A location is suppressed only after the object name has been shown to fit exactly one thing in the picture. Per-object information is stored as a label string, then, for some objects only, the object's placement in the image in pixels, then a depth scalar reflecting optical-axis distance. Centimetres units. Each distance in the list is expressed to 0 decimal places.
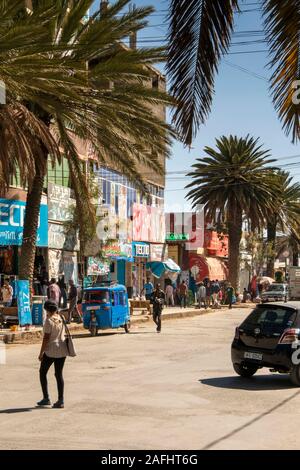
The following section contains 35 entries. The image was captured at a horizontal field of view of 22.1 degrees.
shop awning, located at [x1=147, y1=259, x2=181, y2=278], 5006
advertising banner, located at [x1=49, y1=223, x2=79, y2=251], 3519
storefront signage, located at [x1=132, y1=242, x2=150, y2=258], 4689
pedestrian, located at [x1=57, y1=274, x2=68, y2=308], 2894
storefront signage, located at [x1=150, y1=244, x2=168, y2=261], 5066
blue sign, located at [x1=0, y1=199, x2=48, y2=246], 3056
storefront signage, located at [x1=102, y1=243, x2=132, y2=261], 4147
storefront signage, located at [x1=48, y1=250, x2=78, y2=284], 3538
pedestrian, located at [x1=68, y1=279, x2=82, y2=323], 2942
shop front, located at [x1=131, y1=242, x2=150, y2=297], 4762
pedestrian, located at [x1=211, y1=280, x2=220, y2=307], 4831
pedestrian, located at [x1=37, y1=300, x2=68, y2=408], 1177
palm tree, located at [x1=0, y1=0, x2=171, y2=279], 1564
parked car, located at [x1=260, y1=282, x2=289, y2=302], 5503
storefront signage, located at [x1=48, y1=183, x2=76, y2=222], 3519
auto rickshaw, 2553
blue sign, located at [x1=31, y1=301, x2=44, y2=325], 2662
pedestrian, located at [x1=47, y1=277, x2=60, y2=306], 2645
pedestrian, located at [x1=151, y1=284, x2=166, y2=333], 2705
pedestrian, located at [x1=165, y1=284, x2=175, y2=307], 4723
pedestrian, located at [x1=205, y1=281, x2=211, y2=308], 4806
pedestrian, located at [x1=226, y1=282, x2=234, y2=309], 4931
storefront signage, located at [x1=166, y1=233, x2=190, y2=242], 5650
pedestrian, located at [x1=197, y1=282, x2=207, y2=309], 4600
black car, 1394
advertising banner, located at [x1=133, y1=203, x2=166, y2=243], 4762
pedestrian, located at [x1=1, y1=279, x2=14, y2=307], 2789
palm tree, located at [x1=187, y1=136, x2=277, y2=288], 5428
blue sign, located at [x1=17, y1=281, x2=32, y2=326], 2495
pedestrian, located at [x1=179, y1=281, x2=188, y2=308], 4584
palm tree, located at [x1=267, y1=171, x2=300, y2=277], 6331
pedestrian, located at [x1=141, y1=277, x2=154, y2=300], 4415
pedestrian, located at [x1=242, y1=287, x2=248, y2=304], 5894
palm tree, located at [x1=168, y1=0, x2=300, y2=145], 675
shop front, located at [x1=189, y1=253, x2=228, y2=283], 6144
